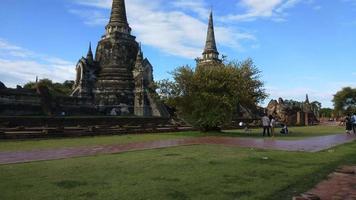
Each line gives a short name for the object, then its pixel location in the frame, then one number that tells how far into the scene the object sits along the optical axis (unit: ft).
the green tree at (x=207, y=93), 85.66
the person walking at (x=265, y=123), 84.49
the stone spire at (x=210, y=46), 252.62
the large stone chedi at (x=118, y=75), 159.53
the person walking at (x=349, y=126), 100.28
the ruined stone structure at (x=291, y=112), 205.17
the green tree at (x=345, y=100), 308.60
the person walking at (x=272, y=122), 86.40
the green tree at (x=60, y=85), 218.28
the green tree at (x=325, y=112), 443.04
